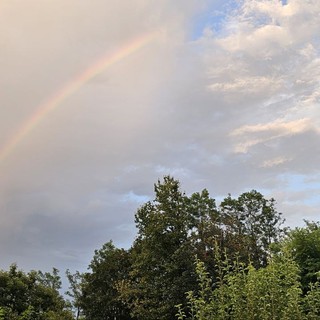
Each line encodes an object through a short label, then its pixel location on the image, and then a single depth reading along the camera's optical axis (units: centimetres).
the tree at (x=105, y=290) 4722
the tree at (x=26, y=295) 3609
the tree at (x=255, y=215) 5153
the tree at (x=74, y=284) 7727
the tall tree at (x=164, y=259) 2953
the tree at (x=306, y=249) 2169
